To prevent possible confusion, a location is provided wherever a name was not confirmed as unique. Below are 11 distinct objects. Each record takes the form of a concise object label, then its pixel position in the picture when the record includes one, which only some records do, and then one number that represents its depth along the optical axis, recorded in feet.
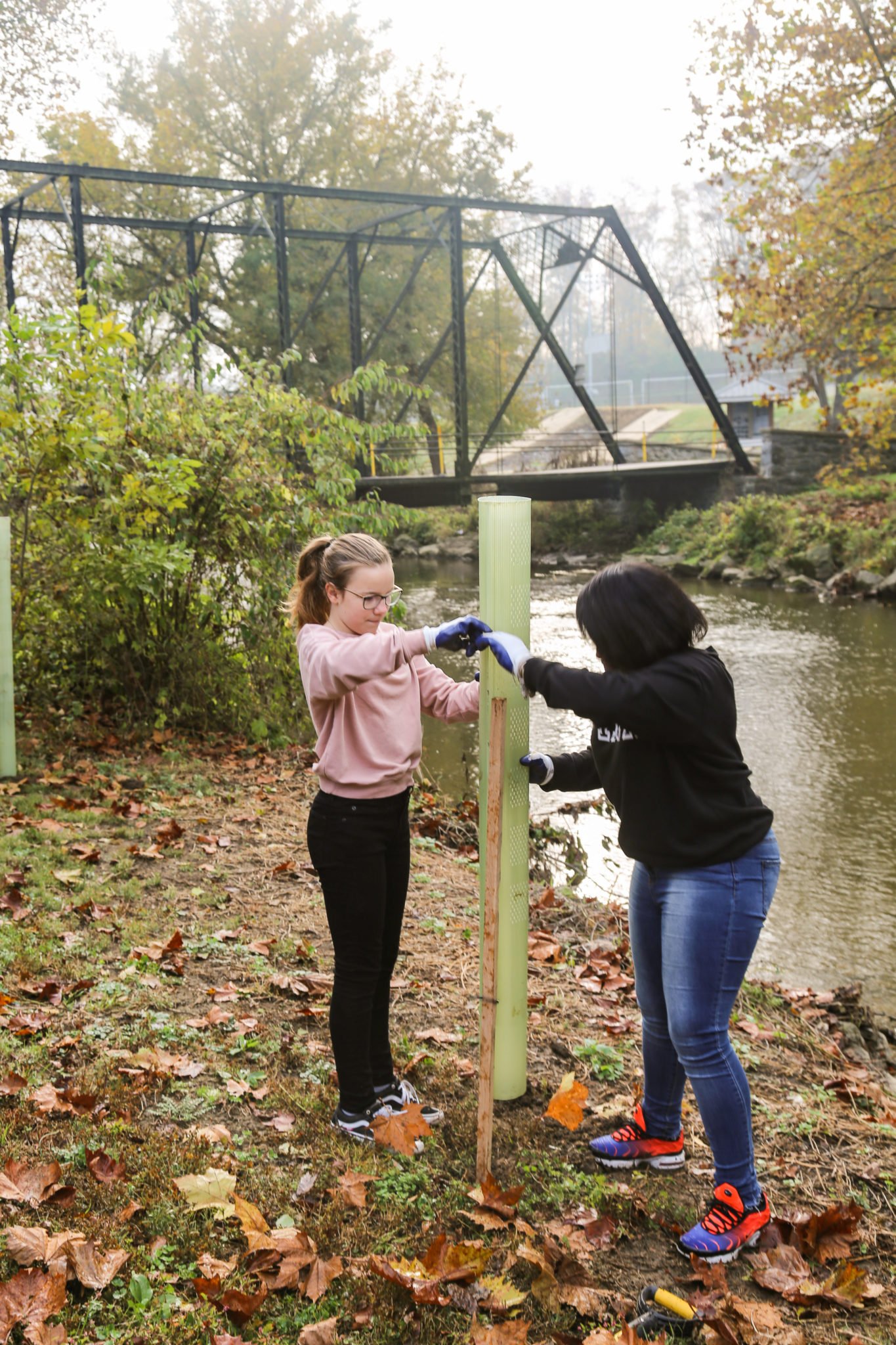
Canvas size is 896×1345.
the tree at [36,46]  86.74
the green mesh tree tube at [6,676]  21.52
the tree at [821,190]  48.57
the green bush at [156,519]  22.75
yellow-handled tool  7.84
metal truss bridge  56.95
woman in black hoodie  8.32
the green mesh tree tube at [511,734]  9.66
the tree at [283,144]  90.33
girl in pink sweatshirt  9.63
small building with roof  106.27
